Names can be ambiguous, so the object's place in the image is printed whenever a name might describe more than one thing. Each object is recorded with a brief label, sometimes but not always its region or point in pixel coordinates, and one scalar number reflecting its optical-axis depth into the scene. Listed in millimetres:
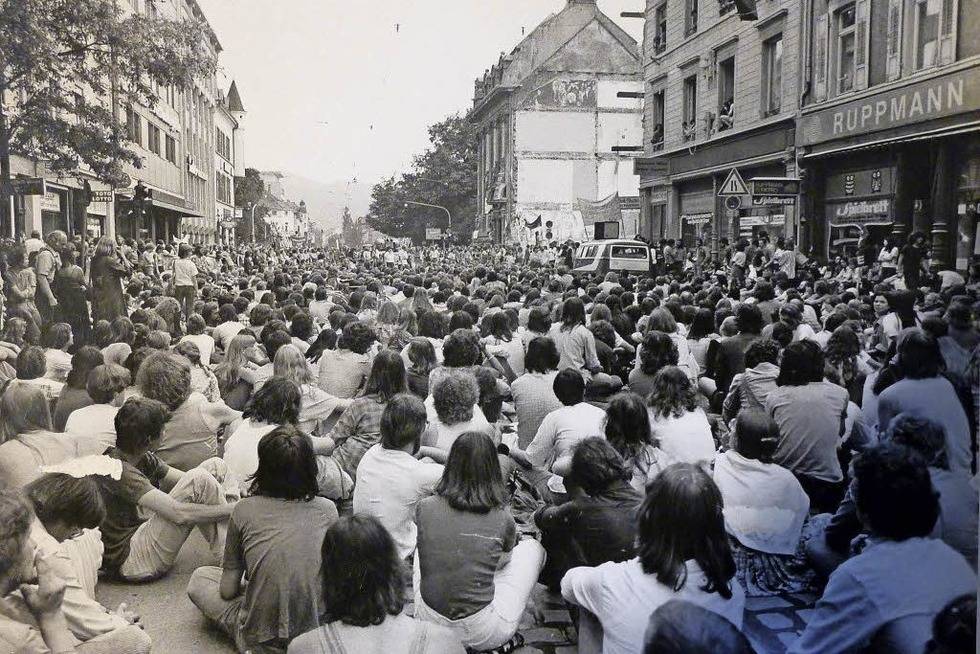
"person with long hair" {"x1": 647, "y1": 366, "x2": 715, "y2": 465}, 4789
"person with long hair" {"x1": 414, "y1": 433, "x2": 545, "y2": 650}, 3521
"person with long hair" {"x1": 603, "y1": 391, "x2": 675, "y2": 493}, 4379
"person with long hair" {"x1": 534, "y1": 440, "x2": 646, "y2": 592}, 3658
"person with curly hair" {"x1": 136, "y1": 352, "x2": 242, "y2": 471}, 5152
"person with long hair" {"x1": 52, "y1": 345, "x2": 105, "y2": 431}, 5363
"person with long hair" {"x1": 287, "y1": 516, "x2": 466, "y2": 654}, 2662
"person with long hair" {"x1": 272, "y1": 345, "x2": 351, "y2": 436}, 5742
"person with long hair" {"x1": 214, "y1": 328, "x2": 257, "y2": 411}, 6684
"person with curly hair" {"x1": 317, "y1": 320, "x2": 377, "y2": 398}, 6766
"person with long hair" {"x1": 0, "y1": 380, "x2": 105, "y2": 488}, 3670
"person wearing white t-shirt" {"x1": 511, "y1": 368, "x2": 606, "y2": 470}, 4887
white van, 20062
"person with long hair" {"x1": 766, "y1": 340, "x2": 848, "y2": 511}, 4906
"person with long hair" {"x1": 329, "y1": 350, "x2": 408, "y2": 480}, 5328
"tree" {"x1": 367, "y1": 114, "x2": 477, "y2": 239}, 12495
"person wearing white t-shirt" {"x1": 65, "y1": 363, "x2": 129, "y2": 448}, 4906
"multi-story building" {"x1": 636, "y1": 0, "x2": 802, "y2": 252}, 13953
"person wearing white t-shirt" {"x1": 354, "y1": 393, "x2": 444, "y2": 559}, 4277
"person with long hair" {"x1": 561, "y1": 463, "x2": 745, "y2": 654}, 2775
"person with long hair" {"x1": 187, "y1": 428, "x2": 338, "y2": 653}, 3471
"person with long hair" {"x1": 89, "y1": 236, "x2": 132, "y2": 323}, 7164
